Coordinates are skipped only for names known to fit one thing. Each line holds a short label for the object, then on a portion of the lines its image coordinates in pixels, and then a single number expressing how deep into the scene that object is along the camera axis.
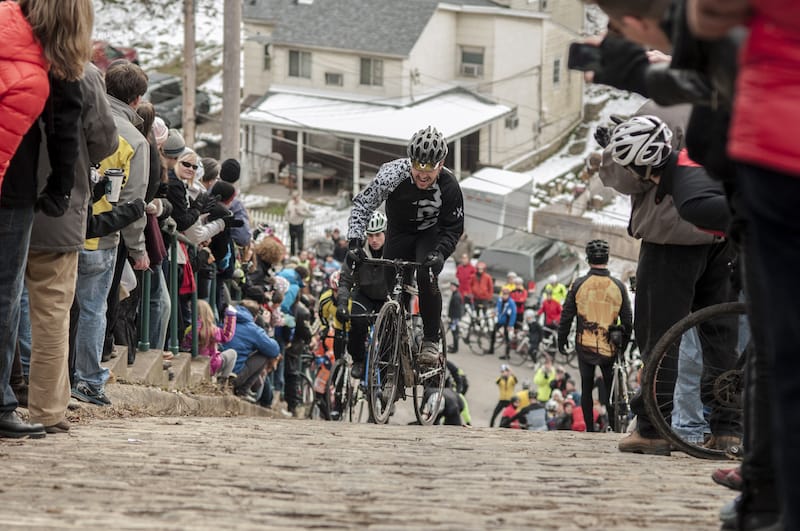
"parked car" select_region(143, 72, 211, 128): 45.84
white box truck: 40.31
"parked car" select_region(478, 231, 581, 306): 33.62
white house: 47.94
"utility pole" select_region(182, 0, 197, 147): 29.36
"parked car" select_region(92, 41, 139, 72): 39.00
